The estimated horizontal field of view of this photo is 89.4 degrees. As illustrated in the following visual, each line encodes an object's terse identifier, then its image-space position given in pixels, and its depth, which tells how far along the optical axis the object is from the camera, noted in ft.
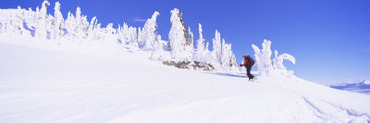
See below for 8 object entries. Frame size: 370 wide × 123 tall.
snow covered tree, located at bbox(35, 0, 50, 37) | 167.91
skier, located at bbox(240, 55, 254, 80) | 32.99
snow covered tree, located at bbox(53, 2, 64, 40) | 161.07
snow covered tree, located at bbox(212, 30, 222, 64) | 181.69
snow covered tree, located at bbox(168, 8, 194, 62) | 147.74
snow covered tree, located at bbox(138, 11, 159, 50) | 179.88
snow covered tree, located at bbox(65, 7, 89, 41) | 212.48
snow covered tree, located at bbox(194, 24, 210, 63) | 147.13
